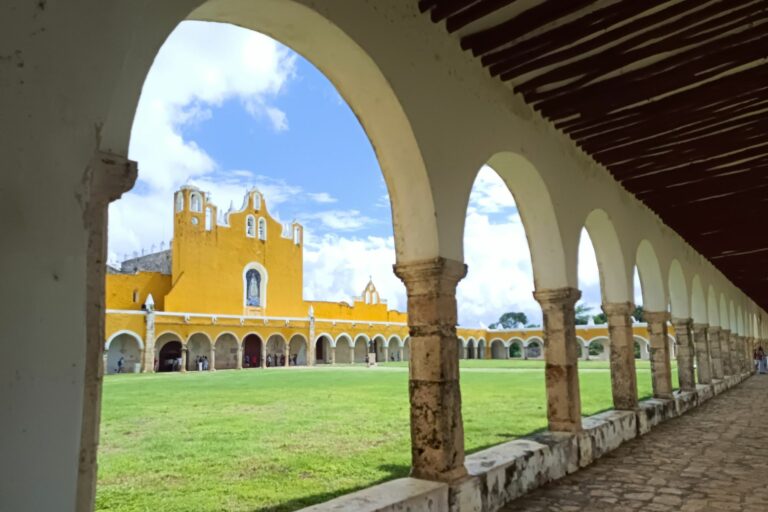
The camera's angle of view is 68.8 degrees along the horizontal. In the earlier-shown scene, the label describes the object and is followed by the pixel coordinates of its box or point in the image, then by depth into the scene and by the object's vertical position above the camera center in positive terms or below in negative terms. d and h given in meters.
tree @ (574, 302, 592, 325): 63.01 +1.21
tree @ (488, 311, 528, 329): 83.19 +1.20
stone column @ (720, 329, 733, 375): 16.52 -0.72
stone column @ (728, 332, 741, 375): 17.81 -0.95
